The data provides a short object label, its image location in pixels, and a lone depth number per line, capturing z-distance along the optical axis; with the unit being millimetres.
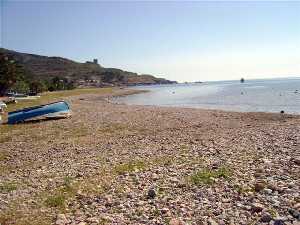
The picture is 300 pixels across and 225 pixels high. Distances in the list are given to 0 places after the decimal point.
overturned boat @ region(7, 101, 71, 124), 25932
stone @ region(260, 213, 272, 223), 6969
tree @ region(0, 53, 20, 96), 65682
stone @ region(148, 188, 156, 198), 8577
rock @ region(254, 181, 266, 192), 8715
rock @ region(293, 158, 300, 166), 10962
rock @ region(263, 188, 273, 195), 8450
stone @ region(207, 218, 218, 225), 6969
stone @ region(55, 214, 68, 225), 7219
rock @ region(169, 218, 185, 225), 7021
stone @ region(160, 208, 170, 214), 7616
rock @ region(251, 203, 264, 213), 7470
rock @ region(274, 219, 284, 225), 6808
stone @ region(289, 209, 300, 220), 7047
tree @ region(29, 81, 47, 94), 86853
